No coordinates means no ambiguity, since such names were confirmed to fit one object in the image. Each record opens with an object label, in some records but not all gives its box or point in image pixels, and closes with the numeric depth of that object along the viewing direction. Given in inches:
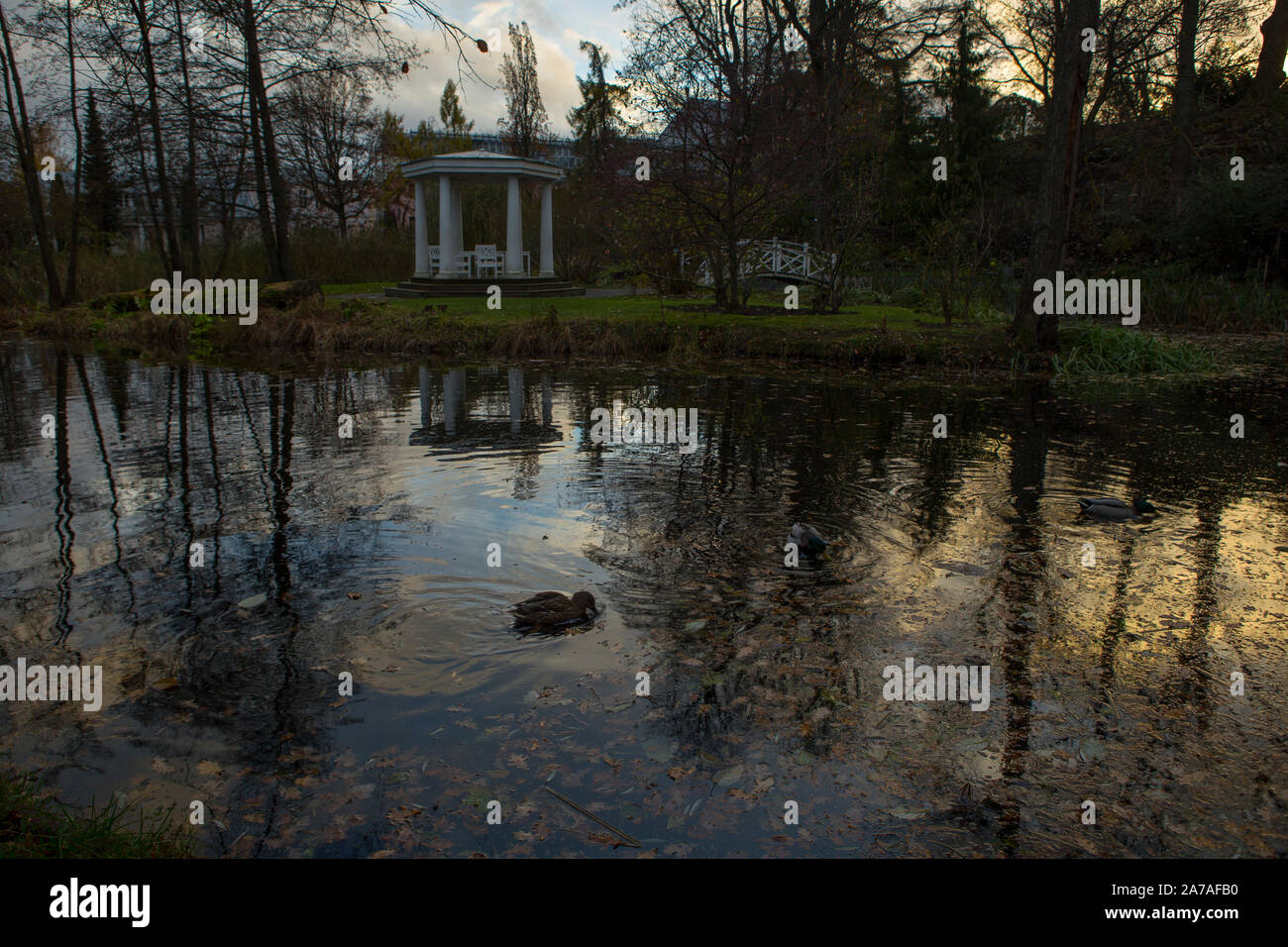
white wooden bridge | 992.2
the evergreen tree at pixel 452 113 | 1758.1
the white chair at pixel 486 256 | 1009.5
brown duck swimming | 197.8
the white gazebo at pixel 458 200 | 1004.6
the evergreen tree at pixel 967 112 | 1118.4
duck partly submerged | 241.4
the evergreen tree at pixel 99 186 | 1021.2
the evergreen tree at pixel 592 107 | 1606.8
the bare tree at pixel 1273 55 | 997.2
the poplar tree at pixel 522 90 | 1632.6
